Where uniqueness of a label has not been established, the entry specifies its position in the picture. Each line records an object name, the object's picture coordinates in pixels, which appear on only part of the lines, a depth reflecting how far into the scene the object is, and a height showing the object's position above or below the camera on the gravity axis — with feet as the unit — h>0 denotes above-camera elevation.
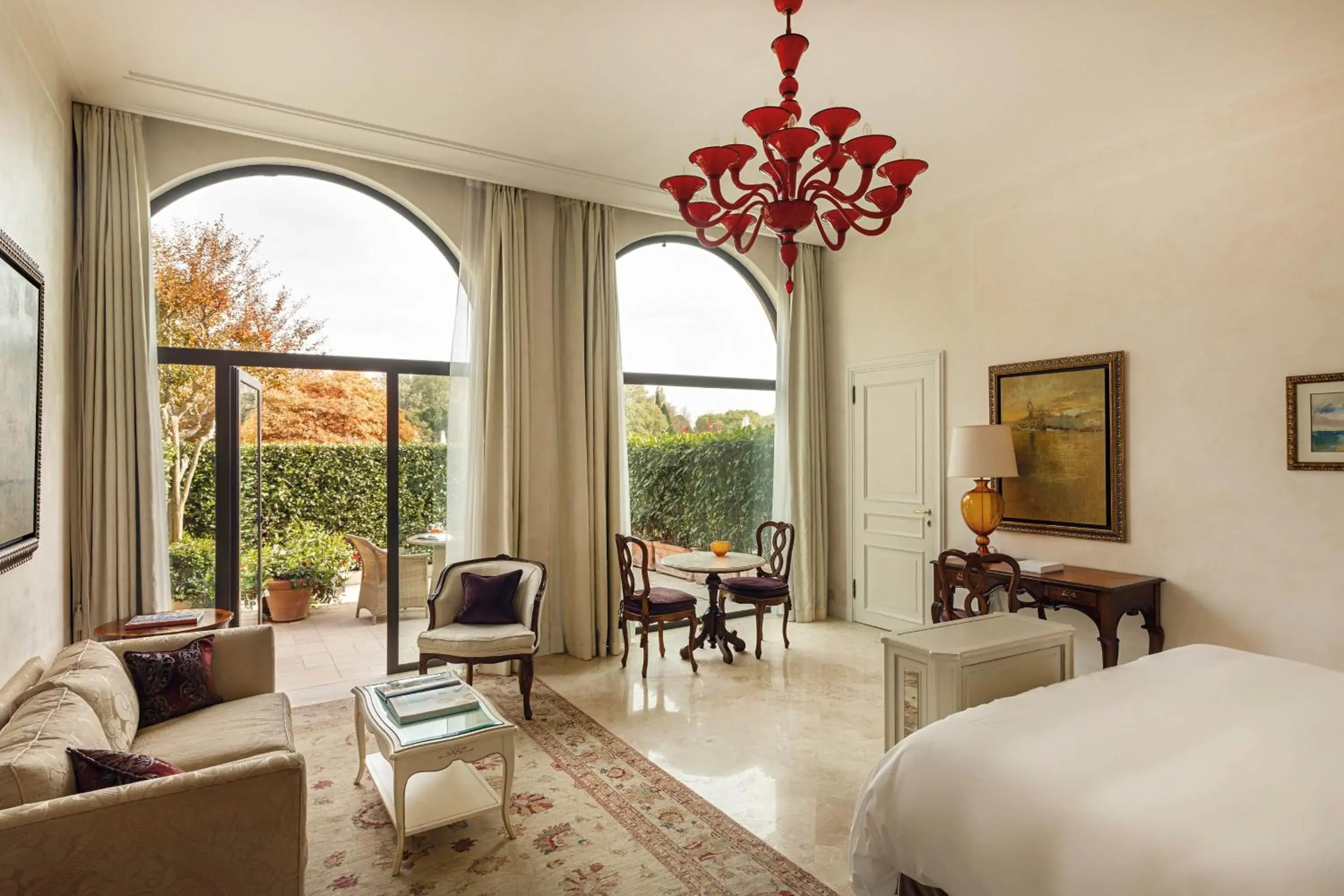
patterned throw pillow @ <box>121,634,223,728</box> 9.42 -2.92
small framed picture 11.51 +0.44
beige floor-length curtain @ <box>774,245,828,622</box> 20.49 +0.35
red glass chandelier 8.45 +3.35
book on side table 11.42 -2.54
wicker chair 15.43 -2.61
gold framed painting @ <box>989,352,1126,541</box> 14.48 +0.18
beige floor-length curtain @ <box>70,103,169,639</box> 12.12 +1.10
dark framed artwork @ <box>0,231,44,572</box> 7.96 +0.64
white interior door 18.31 -0.90
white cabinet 8.16 -2.45
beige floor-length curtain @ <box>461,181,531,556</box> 15.74 +1.85
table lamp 15.38 -0.28
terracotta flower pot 14.76 -2.95
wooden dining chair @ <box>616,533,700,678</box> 15.61 -3.14
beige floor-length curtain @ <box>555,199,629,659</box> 16.84 +0.63
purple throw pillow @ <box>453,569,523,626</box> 13.94 -2.74
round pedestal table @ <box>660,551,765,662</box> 16.39 -2.89
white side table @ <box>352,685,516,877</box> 8.43 -3.57
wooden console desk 12.96 -2.61
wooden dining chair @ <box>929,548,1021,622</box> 12.96 -2.36
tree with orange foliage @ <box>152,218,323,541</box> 13.56 +2.68
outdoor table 15.88 -1.92
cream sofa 5.32 -2.78
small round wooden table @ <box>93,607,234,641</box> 11.09 -2.64
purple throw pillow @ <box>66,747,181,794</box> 6.06 -2.58
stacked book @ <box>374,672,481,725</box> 9.55 -3.28
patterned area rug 8.15 -4.68
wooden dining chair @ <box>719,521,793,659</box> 16.72 -2.98
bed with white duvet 4.87 -2.55
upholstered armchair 13.08 -3.19
